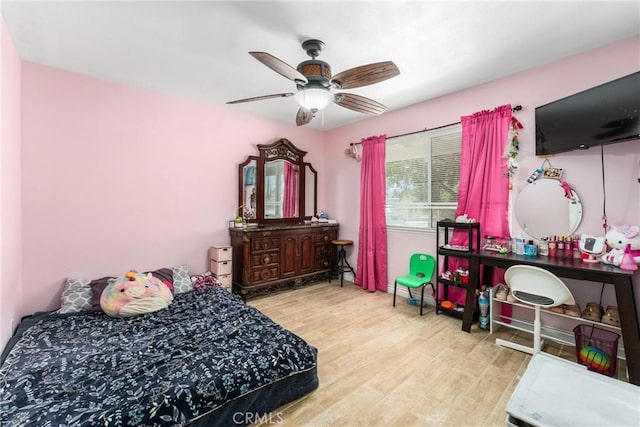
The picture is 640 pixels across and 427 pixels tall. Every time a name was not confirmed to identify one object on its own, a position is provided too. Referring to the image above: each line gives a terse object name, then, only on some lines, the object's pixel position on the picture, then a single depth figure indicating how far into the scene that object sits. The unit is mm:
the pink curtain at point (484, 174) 2846
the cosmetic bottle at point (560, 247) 2496
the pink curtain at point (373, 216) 4008
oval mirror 2477
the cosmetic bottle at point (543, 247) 2599
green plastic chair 3205
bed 1367
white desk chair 2133
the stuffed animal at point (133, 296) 2455
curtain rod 2739
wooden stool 4336
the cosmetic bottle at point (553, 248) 2518
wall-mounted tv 1920
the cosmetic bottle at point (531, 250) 2562
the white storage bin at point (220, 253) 3543
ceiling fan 1861
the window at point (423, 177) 3359
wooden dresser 3646
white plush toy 2090
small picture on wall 2538
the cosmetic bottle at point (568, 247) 2451
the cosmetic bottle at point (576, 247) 2414
